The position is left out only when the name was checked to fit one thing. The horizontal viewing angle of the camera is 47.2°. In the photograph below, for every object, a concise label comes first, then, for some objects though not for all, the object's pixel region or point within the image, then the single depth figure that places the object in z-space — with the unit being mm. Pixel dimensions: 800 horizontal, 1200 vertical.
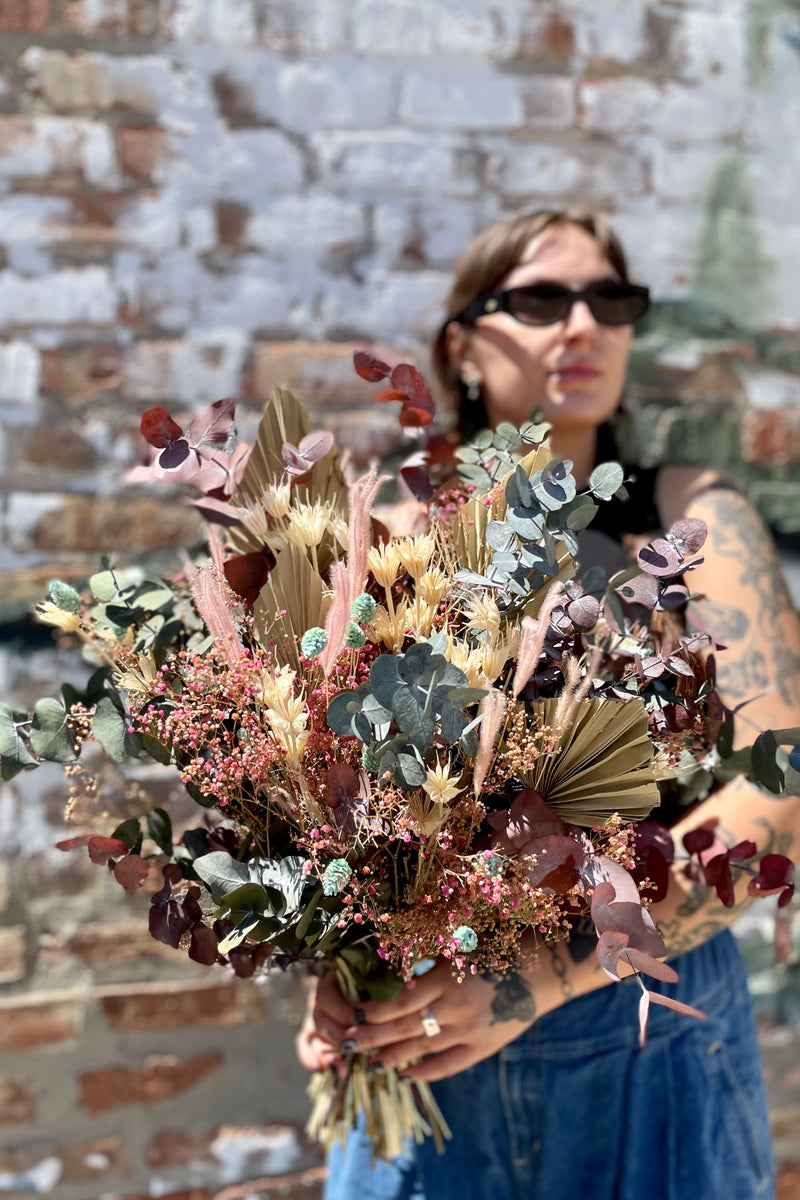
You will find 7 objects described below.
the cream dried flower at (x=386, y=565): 711
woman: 982
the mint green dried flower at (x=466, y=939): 669
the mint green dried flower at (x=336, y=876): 673
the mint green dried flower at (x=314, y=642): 679
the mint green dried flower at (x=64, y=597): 776
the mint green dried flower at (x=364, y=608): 682
